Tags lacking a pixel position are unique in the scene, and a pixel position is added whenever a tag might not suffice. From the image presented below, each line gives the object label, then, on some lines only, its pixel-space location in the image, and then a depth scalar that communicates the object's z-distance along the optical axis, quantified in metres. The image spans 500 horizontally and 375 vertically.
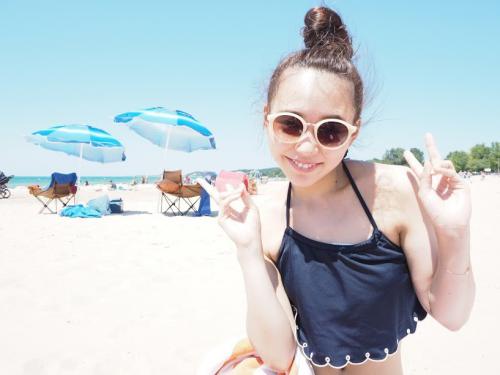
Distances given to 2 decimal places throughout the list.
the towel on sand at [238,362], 1.17
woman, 1.10
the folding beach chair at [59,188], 10.60
